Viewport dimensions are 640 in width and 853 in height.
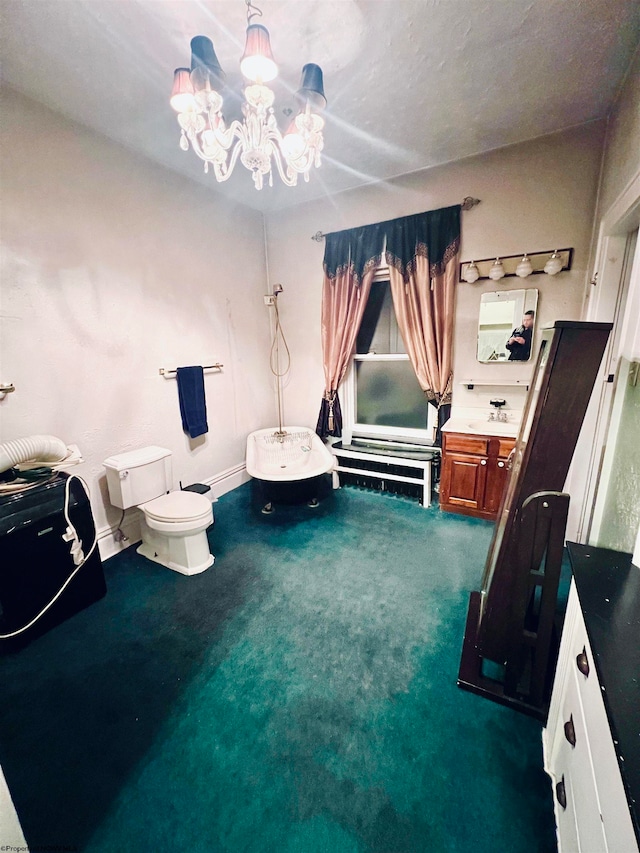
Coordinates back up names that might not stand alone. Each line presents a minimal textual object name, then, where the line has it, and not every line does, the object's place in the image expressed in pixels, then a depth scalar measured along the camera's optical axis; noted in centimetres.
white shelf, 266
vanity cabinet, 252
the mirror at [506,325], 258
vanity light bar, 240
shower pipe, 369
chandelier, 123
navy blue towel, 279
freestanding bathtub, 283
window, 322
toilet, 212
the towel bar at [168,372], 263
